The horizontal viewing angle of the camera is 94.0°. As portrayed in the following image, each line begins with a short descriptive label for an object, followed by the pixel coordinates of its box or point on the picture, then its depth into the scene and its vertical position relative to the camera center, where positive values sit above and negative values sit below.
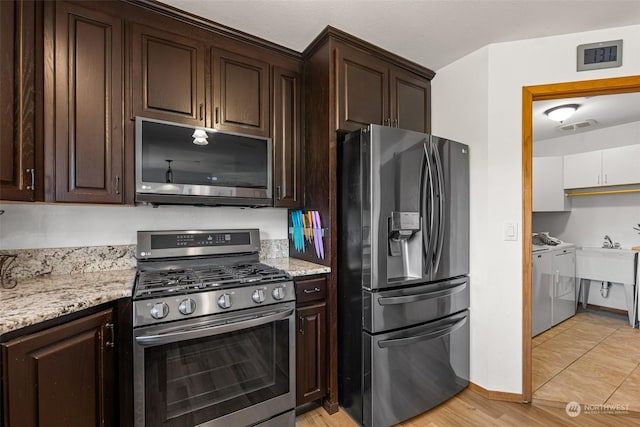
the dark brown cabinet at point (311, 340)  1.83 -0.80
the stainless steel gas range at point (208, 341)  1.34 -0.63
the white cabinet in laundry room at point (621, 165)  3.54 +0.57
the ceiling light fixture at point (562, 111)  3.12 +1.06
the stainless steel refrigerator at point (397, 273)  1.76 -0.38
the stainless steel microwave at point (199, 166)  1.68 +0.30
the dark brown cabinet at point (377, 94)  2.00 +0.88
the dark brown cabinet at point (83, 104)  1.46 +0.57
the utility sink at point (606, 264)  3.48 -0.64
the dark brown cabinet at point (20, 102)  1.31 +0.51
